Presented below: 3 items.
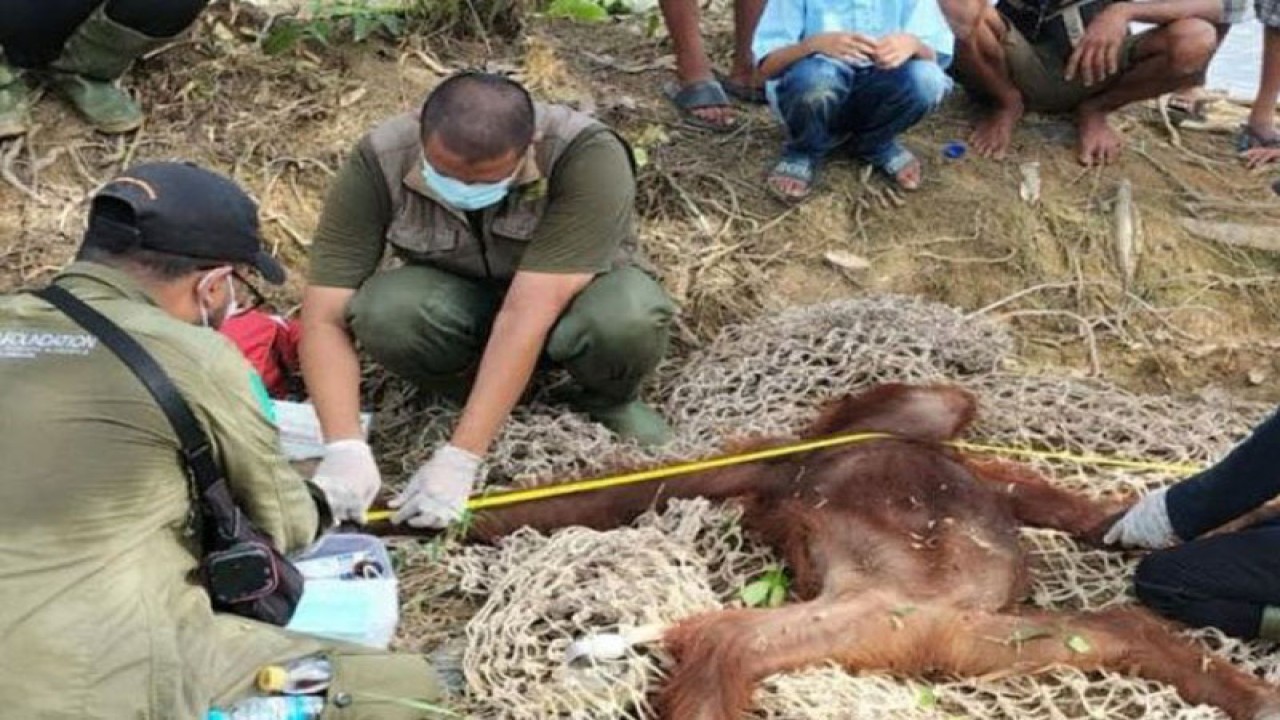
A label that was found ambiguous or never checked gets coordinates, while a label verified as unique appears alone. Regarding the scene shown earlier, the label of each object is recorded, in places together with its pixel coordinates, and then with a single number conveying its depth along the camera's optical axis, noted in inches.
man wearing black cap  91.6
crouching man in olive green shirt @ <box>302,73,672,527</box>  137.8
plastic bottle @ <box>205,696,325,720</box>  101.4
